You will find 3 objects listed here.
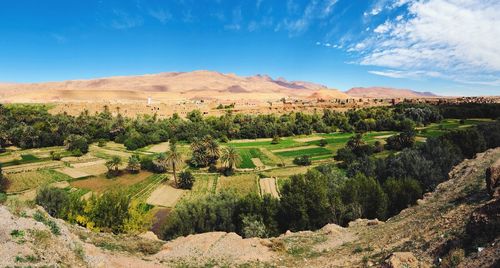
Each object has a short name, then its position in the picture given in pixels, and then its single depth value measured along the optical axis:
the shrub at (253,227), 37.06
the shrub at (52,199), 44.31
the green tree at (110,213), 38.19
